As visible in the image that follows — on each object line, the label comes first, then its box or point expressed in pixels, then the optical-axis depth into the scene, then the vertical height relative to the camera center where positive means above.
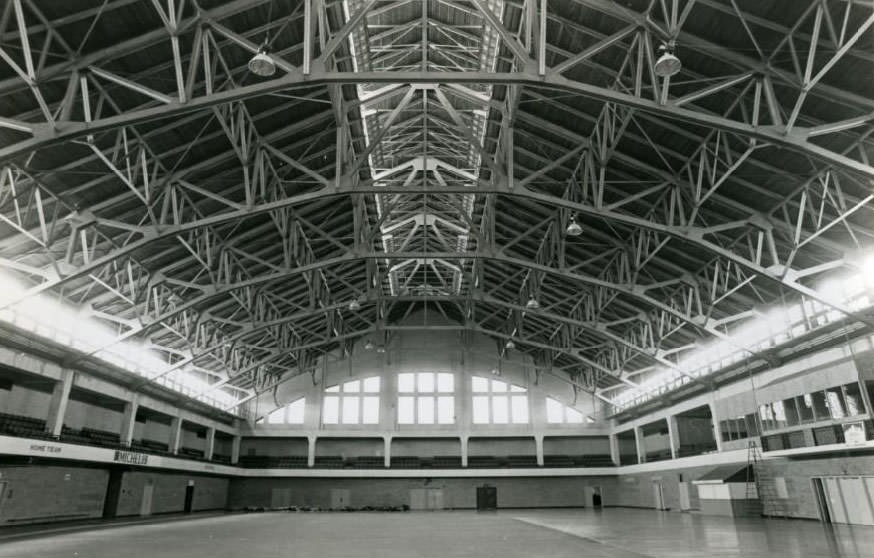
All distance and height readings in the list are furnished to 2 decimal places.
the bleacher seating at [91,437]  30.22 +2.81
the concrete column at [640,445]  49.14 +2.90
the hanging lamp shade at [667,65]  12.38 +8.62
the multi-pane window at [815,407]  25.16 +3.26
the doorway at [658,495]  44.72 -1.09
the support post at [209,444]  47.87 +3.28
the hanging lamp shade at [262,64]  12.55 +8.78
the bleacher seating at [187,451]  47.49 +2.69
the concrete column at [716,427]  37.03 +3.27
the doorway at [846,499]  24.47 -0.87
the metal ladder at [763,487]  30.16 -0.39
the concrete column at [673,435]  43.31 +3.29
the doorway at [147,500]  40.66 -0.97
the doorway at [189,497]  46.22 -0.92
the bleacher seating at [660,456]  46.07 +1.92
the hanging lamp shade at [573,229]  22.09 +9.24
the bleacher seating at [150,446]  38.21 +2.78
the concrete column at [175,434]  42.46 +3.67
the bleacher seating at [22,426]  25.35 +2.79
